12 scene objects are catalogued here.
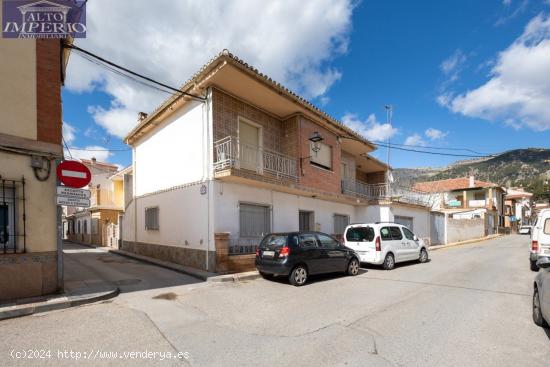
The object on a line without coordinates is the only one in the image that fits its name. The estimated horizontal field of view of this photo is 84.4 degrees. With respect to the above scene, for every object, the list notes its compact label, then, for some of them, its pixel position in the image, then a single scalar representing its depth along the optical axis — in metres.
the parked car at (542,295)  4.11
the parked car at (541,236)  8.92
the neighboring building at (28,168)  6.01
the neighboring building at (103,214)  20.66
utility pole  21.82
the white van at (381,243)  10.51
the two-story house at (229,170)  9.87
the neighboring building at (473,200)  34.38
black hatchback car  7.90
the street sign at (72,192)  6.52
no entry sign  6.62
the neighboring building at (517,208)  48.25
